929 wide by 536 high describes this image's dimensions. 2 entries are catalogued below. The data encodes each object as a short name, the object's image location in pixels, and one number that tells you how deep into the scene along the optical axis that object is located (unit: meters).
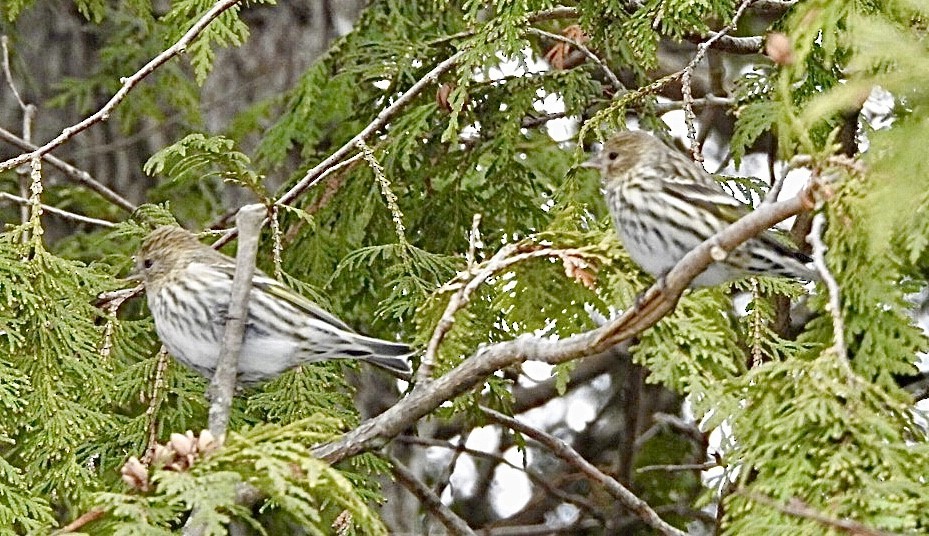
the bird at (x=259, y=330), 6.87
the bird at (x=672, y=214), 5.51
